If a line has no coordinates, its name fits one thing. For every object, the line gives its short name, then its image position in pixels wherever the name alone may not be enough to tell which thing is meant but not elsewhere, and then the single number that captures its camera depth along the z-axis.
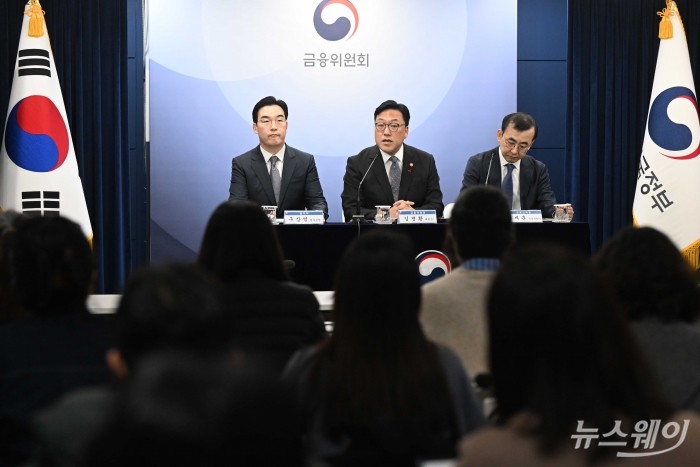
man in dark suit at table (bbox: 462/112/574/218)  10.73
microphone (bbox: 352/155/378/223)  9.71
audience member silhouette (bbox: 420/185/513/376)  4.58
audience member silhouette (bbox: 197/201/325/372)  4.32
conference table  9.37
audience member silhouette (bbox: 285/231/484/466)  3.23
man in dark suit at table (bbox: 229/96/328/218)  10.91
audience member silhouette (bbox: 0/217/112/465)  3.29
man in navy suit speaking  10.81
